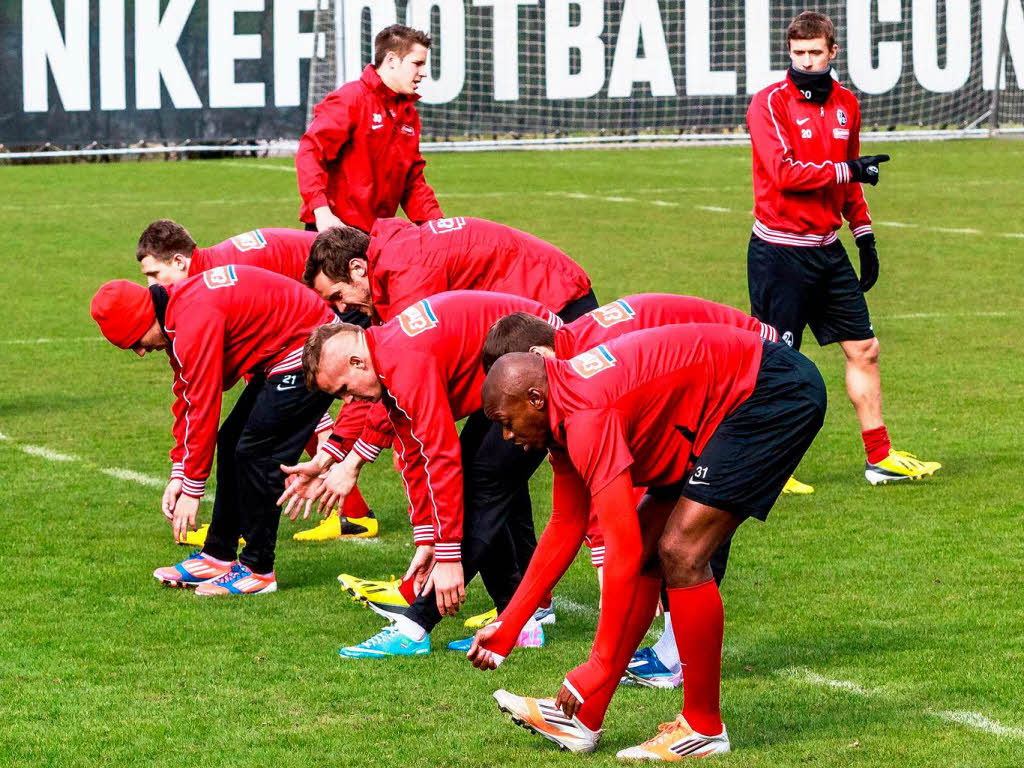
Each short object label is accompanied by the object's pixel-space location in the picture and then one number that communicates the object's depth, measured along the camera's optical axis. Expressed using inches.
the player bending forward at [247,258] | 622.5
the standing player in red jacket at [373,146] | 771.4
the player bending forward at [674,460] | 397.4
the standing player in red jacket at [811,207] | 724.7
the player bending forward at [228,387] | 562.3
